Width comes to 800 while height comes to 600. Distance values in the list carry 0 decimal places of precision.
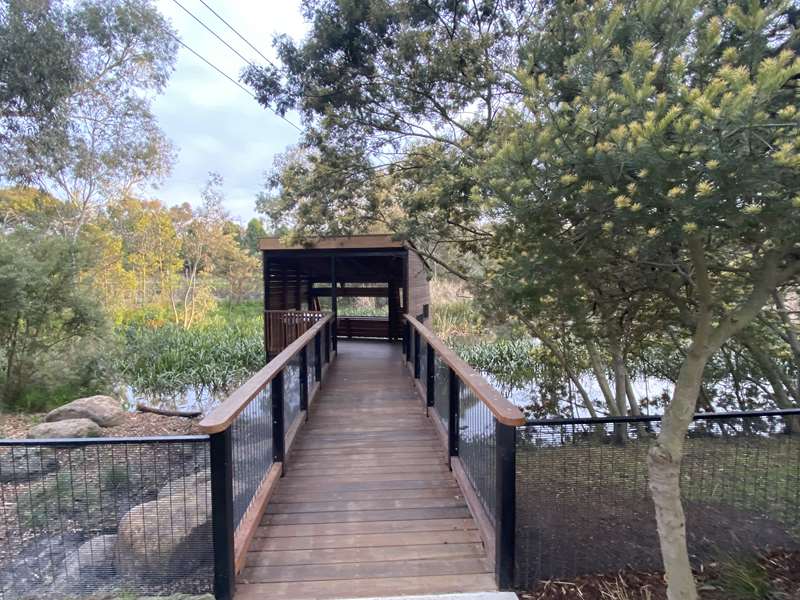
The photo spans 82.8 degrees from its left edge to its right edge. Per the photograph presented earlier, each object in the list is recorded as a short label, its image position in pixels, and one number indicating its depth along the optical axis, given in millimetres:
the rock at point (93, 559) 2234
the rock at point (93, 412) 6855
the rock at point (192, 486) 2296
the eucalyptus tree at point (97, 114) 10656
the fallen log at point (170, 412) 7895
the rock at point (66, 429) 5969
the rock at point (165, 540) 2191
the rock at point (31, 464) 3990
